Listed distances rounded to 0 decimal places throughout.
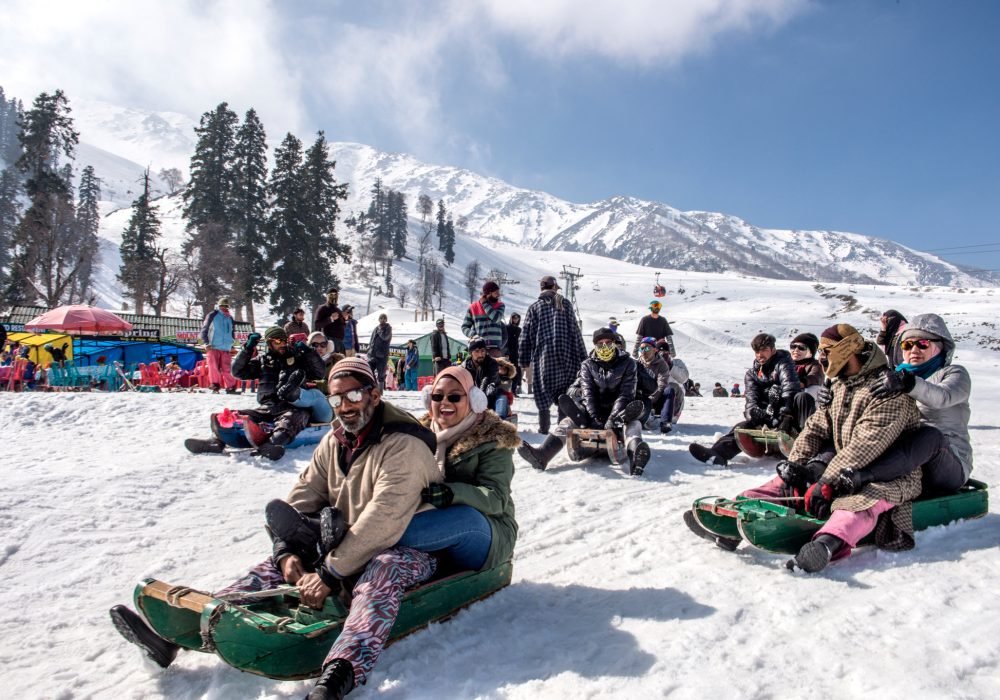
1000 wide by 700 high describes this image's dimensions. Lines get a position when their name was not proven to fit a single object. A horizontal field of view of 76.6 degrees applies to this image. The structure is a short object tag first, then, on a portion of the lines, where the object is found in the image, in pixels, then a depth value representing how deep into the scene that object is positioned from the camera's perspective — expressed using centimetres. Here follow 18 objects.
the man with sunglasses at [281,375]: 763
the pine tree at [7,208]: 6150
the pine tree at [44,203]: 3559
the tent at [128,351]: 1750
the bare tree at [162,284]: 4291
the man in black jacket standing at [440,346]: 1143
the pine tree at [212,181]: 4609
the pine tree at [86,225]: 4519
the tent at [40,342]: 1612
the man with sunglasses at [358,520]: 278
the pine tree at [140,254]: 4541
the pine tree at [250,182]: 4571
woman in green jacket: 329
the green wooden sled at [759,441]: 708
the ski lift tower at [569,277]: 5435
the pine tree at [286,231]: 4278
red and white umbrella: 2106
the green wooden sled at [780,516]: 388
